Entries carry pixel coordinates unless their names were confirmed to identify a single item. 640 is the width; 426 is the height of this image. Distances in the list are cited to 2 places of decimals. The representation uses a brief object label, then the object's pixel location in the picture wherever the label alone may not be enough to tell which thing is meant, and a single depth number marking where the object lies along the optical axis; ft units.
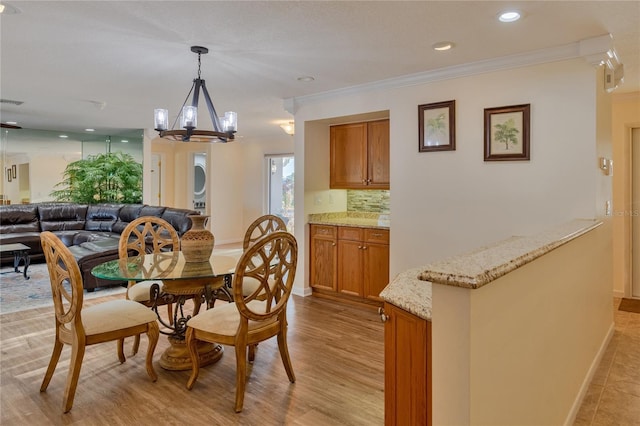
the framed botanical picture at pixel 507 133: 11.02
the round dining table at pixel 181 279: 8.68
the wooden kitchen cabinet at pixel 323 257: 15.52
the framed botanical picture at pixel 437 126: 12.23
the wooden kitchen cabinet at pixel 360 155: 15.03
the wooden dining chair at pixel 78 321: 7.66
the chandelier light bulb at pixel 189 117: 10.11
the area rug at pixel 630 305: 14.34
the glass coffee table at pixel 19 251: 17.89
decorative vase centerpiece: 9.87
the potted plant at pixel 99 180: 26.12
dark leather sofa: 19.67
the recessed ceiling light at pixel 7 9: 8.01
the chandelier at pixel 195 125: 10.17
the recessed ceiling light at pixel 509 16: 8.29
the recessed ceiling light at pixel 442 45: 10.00
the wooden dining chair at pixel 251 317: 7.71
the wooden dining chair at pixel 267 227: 11.52
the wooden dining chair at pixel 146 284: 10.00
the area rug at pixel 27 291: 14.56
